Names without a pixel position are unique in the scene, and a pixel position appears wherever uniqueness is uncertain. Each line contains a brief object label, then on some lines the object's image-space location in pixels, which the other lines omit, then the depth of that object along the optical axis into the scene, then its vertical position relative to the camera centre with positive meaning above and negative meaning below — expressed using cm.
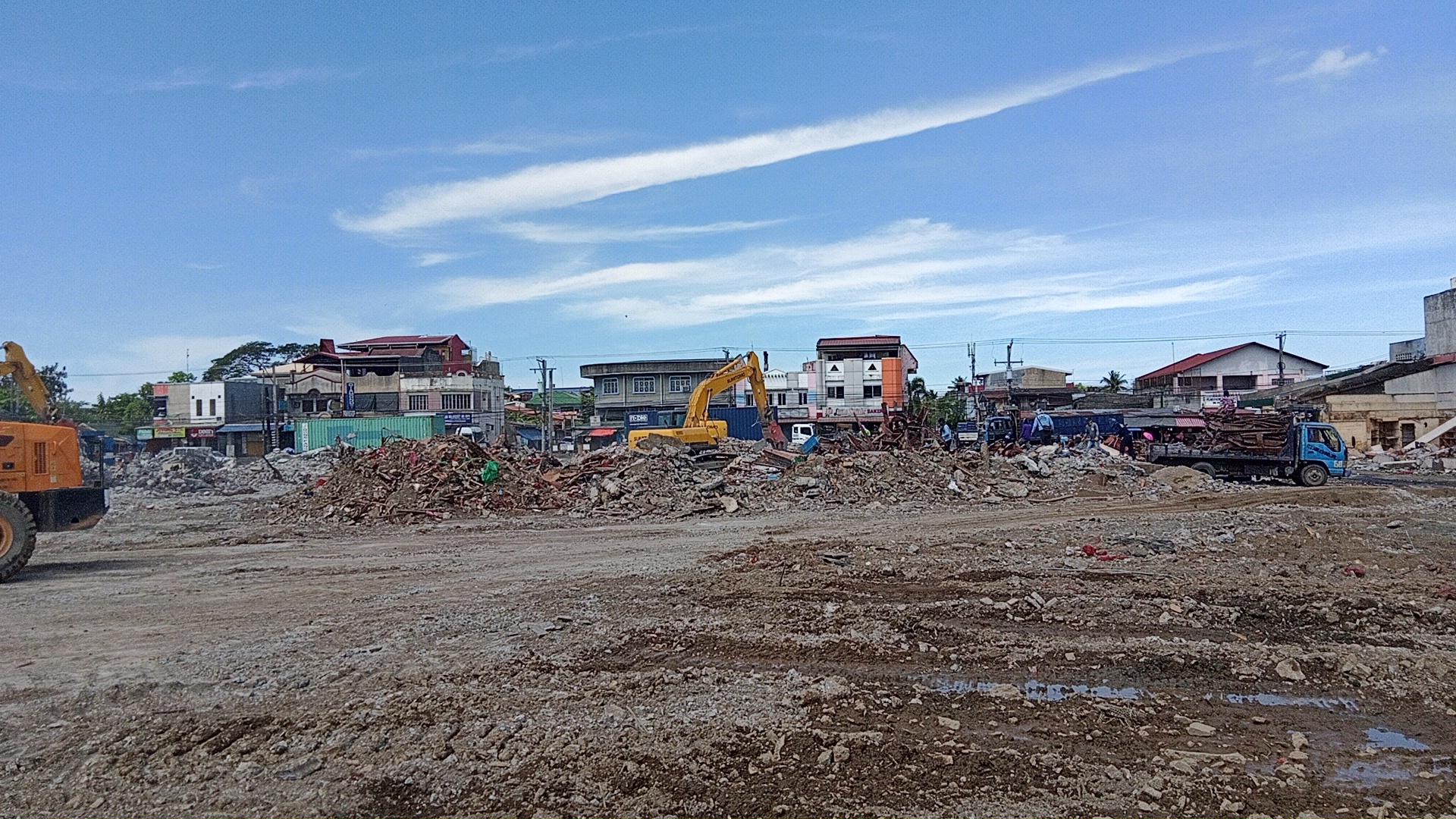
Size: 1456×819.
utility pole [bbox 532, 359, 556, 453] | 5403 +95
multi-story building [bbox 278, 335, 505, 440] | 6744 +347
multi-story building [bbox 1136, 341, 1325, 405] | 7394 +220
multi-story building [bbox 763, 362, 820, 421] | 7531 +247
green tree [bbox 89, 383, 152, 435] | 6731 +280
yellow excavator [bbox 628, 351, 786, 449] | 2983 +28
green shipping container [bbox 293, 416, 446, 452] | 5553 +30
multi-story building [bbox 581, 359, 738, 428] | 7050 +318
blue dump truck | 2673 -184
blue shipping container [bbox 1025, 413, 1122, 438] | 4375 -96
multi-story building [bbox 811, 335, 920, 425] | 7311 +245
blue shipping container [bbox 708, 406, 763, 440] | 5403 -5
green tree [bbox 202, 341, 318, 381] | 8575 +775
